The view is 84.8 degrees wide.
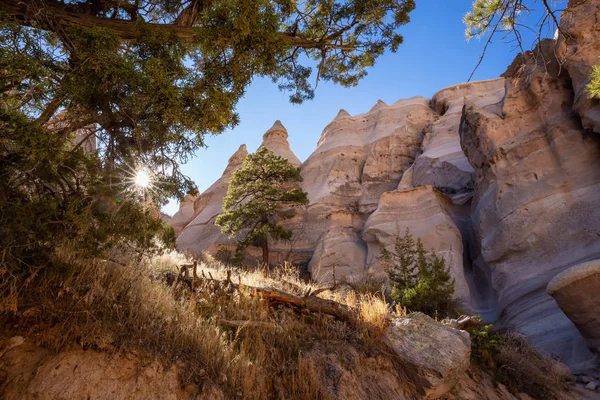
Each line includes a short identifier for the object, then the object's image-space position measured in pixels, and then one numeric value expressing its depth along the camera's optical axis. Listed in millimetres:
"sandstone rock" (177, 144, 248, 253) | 23856
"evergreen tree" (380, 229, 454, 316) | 8992
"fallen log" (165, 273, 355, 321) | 5738
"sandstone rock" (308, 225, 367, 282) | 17719
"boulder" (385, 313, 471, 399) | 4782
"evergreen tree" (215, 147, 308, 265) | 18219
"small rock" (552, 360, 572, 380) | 6688
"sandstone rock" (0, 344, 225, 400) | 3178
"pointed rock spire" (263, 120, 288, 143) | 38594
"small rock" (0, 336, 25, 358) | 3249
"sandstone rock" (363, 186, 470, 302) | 15163
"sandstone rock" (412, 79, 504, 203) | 19438
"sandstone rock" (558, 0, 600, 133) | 12141
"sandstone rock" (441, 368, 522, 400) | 5199
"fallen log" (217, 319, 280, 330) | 4883
